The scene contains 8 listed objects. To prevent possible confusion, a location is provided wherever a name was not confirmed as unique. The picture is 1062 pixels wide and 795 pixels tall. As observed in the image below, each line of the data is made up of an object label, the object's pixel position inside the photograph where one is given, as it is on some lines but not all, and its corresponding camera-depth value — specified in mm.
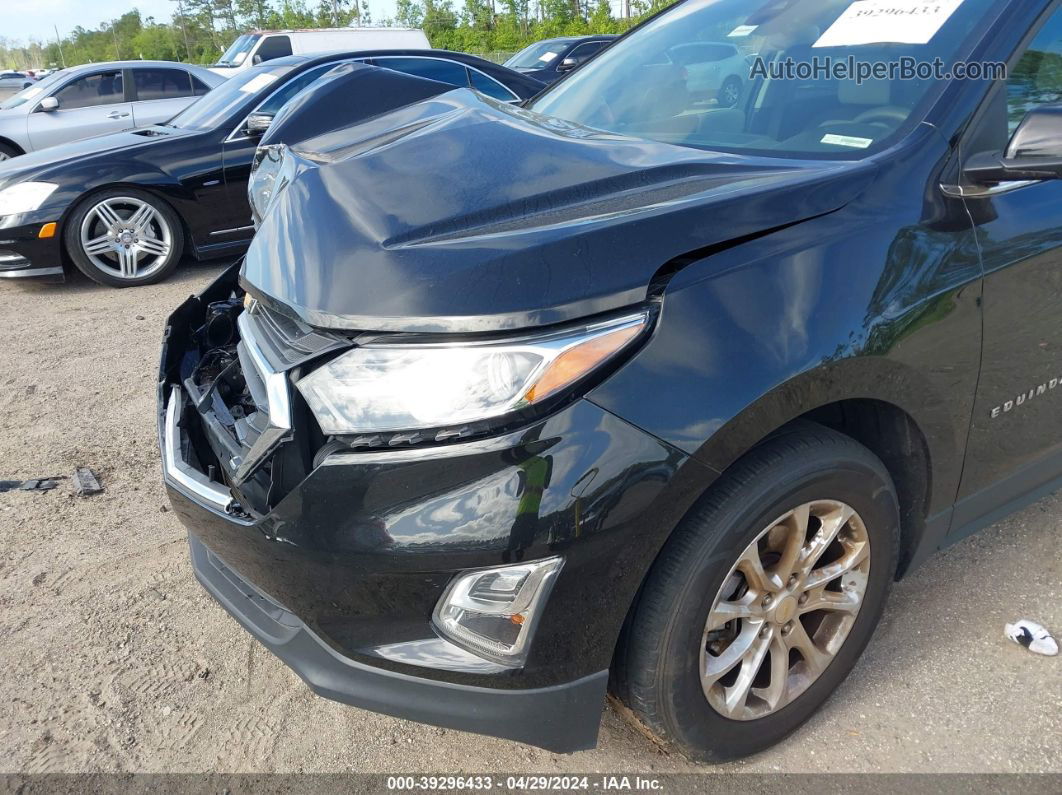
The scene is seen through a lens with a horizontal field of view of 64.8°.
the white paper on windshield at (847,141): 1973
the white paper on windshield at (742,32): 2533
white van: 15539
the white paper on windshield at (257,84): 6654
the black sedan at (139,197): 5730
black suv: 1499
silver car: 9727
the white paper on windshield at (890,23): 2114
